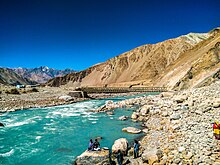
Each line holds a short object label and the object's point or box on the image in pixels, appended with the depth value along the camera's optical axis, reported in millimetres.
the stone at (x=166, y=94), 33286
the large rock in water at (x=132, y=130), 16899
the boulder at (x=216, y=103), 15486
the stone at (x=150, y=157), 10127
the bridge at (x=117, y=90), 66206
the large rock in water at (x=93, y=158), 10890
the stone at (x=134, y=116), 22536
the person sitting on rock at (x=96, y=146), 11983
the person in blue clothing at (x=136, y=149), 11886
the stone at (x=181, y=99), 22744
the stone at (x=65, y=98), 44235
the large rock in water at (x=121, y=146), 12596
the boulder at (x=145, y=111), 23192
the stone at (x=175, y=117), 16694
